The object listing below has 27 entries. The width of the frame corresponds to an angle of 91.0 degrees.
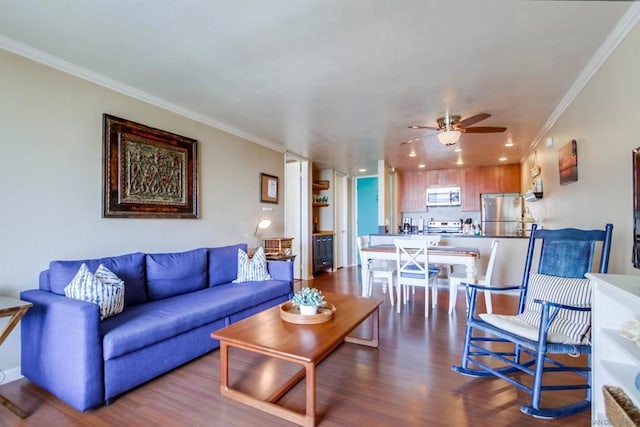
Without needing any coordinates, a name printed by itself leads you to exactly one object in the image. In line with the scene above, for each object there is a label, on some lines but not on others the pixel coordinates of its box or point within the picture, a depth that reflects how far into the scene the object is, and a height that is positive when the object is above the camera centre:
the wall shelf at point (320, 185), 6.52 +0.69
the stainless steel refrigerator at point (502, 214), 6.25 +0.06
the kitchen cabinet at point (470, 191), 6.81 +0.57
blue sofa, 1.80 -0.71
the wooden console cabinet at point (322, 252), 6.08 -0.67
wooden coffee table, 1.65 -0.71
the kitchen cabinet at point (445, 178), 6.96 +0.89
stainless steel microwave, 6.98 +0.47
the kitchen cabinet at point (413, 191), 7.31 +0.62
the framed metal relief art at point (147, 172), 2.71 +0.46
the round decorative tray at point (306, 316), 2.10 -0.67
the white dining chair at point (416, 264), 3.62 -0.58
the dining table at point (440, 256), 3.54 -0.46
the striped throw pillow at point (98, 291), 2.04 -0.47
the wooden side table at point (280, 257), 4.16 -0.52
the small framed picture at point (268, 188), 4.56 +0.46
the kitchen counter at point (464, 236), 4.60 -0.29
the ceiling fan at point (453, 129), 3.29 +0.95
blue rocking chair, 1.76 -0.67
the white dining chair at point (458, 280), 3.54 -0.73
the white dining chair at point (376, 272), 4.01 -0.70
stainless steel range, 7.12 -0.20
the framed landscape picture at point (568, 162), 2.80 +0.52
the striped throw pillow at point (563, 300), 1.85 -0.55
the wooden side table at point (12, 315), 1.71 -0.53
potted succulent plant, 2.16 -0.57
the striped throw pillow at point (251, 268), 3.50 -0.56
